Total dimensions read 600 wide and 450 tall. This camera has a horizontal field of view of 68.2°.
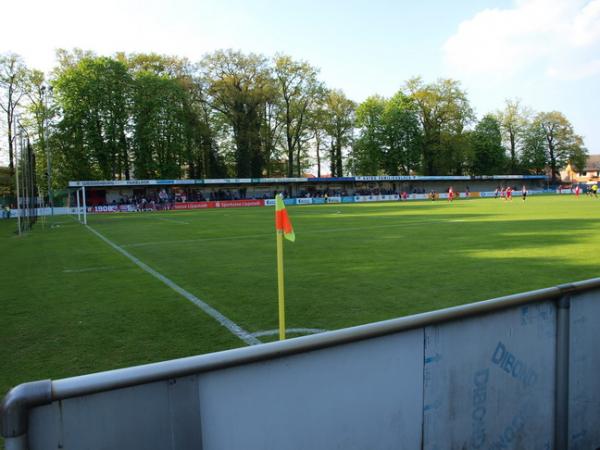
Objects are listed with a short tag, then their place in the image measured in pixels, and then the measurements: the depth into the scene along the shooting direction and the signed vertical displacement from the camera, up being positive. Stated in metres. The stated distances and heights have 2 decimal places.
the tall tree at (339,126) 78.69 +12.40
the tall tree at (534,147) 95.25 +9.28
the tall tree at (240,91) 66.38 +15.96
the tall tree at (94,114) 52.88 +10.56
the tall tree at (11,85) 52.69 +14.07
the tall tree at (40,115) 52.53 +10.37
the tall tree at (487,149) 88.62 +8.42
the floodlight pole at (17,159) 22.67 +2.25
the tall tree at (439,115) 81.00 +14.20
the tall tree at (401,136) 79.62 +10.37
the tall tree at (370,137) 80.12 +10.26
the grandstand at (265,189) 52.34 +1.00
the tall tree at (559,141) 96.00 +10.66
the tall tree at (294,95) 70.19 +16.20
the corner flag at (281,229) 4.84 -0.38
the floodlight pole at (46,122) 46.15 +8.75
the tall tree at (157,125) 57.19 +9.64
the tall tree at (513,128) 95.25 +13.42
